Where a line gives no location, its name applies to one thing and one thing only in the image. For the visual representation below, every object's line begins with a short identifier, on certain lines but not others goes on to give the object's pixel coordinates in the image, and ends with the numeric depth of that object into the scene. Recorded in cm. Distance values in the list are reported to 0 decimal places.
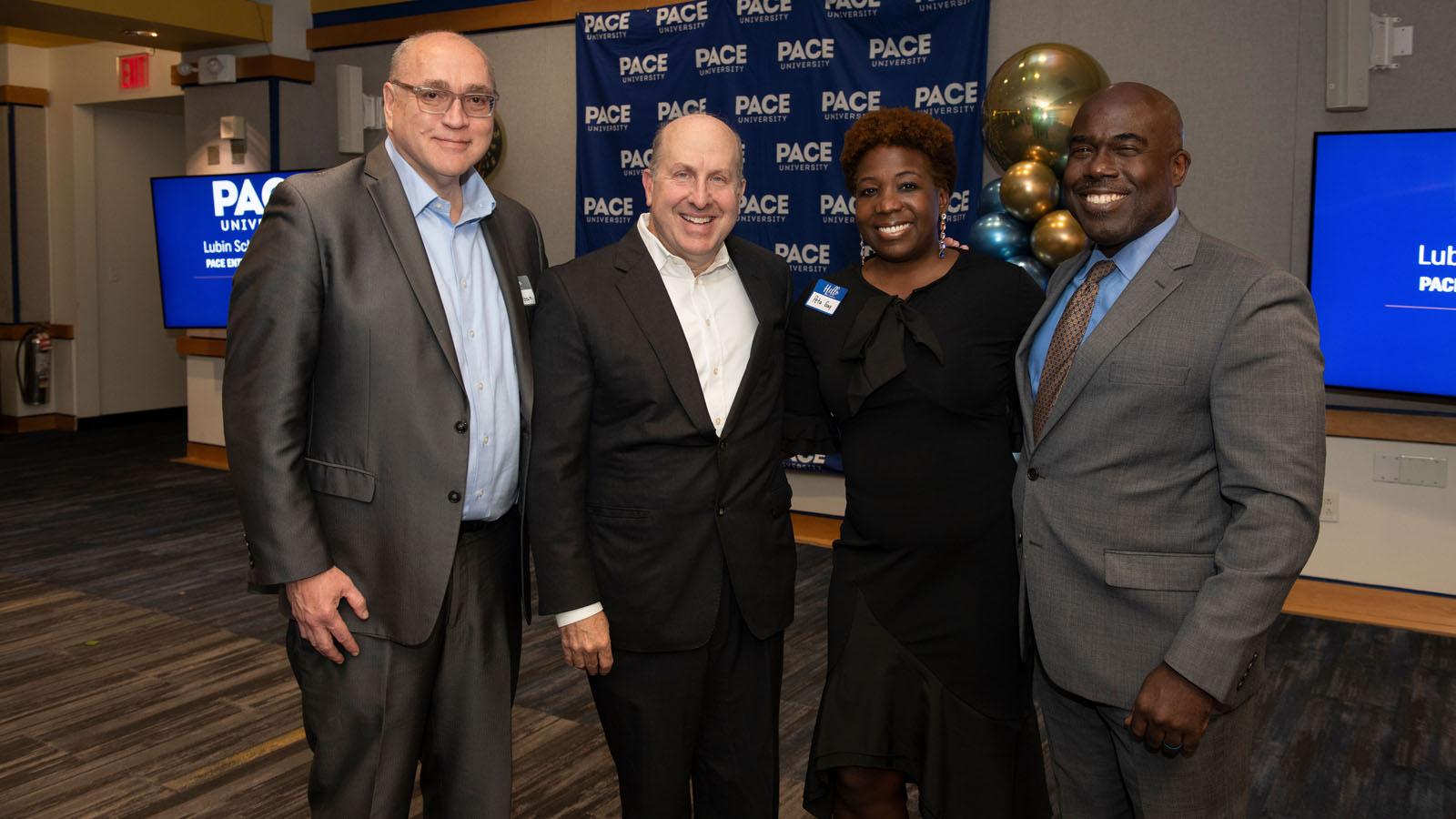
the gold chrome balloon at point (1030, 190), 426
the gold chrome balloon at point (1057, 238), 417
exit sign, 883
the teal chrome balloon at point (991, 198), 455
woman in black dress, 202
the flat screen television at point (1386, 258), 414
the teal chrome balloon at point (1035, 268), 434
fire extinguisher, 938
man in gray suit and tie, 152
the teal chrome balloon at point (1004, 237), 438
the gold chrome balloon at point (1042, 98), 430
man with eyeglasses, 186
